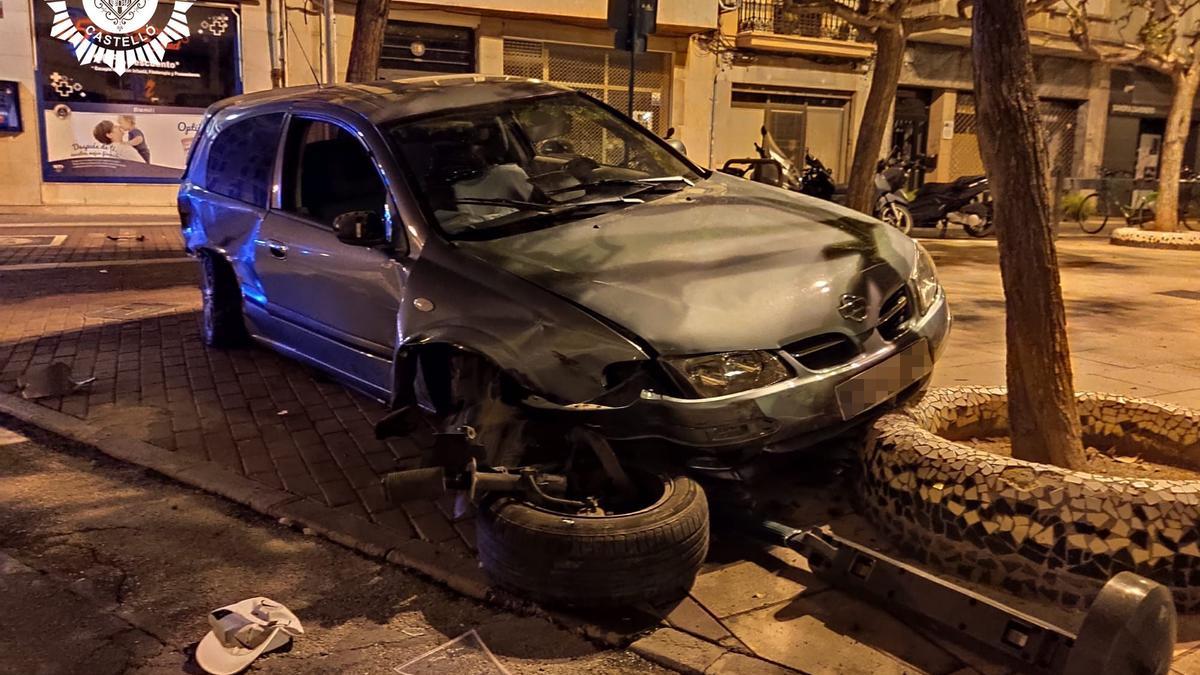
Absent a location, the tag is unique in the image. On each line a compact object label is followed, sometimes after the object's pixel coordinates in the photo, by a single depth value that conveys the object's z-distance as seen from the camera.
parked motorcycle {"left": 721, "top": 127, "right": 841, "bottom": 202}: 14.17
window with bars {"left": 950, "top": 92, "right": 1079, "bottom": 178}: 23.81
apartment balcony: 21.05
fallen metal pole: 2.44
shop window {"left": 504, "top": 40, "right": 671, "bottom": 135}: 19.53
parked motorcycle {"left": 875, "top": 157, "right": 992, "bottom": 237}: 15.31
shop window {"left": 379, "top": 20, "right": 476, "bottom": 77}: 18.23
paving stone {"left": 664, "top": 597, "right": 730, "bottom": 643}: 3.05
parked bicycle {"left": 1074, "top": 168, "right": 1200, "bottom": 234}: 18.03
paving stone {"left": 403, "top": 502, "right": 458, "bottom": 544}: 3.78
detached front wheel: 3.00
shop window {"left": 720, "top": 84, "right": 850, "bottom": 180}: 21.69
